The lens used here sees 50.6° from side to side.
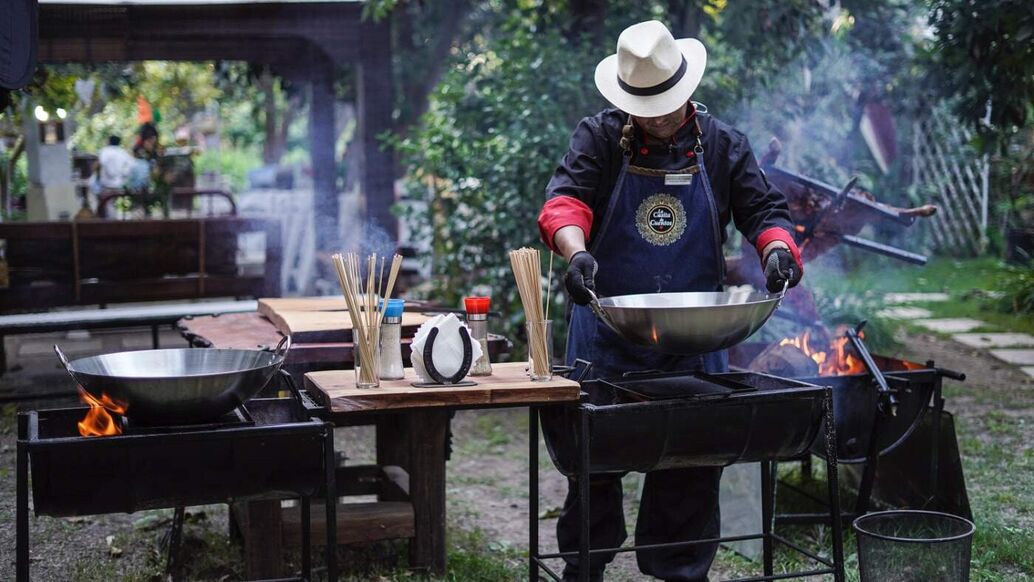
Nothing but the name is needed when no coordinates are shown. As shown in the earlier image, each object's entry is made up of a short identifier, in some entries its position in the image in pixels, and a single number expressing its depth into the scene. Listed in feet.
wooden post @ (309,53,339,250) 35.83
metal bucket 10.86
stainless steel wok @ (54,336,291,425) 8.56
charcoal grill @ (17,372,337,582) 8.66
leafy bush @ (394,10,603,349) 23.84
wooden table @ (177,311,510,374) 12.77
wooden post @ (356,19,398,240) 31.32
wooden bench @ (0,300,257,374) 20.92
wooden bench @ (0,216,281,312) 24.23
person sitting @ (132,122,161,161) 38.58
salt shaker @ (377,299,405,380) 10.32
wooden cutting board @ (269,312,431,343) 13.14
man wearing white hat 11.62
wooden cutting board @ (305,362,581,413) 9.50
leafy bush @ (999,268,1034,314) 34.06
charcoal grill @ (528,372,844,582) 10.01
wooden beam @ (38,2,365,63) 28.45
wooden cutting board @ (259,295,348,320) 15.29
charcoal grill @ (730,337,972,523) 13.76
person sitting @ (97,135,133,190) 49.67
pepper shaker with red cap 10.60
